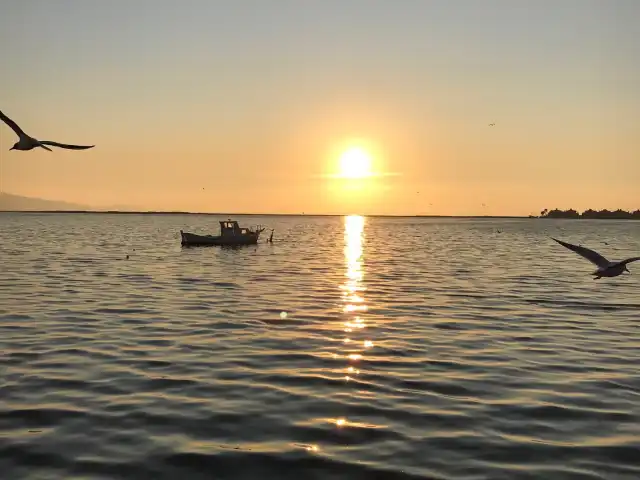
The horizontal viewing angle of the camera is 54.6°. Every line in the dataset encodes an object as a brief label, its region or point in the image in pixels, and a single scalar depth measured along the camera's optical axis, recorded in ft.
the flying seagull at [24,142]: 33.64
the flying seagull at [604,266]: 57.98
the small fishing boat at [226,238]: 235.20
